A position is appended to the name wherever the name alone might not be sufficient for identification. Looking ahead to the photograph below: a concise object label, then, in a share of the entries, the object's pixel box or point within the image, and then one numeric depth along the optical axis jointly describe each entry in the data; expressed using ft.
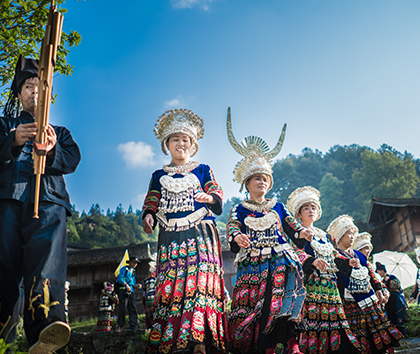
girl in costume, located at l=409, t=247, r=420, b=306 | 36.26
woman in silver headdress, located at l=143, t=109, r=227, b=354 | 12.04
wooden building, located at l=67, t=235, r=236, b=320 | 74.79
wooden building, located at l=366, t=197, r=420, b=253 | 85.76
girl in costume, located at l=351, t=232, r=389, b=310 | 27.40
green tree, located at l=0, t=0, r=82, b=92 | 21.46
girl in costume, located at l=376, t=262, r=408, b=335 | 28.60
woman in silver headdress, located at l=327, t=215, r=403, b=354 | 17.71
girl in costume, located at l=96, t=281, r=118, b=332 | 39.14
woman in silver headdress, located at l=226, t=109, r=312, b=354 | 13.78
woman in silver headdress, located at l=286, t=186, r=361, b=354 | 16.44
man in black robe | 8.75
